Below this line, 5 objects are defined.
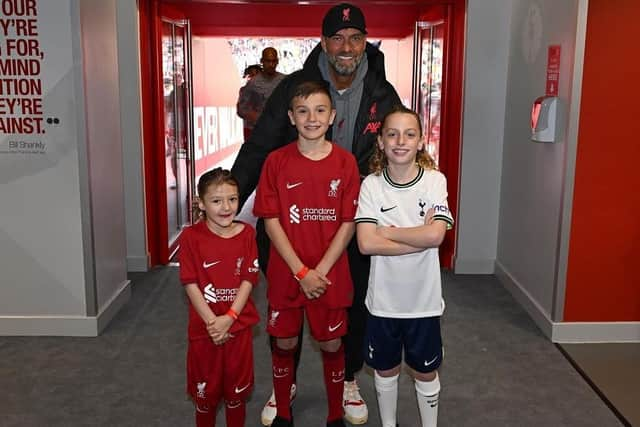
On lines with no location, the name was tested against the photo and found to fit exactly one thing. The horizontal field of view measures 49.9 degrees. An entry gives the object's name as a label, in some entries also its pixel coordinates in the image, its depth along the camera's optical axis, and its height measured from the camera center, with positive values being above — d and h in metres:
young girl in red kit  2.33 -0.70
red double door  5.07 -0.08
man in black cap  2.75 -0.13
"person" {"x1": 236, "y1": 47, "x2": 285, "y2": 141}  6.32 -0.05
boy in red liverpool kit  2.47 -0.48
